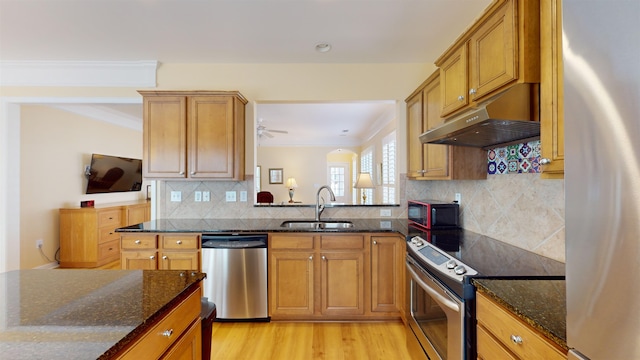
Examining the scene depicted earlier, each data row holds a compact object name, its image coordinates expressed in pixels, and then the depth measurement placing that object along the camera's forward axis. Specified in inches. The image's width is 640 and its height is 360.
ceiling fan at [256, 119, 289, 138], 213.2
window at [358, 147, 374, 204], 257.9
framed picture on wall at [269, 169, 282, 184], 333.4
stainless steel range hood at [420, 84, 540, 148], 48.6
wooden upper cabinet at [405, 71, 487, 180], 84.6
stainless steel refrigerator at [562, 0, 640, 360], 21.5
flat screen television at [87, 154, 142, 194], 178.4
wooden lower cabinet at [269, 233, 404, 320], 96.9
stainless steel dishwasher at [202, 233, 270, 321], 95.3
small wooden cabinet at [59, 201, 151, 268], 160.1
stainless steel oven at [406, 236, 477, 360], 51.2
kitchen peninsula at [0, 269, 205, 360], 28.1
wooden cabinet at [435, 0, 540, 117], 48.2
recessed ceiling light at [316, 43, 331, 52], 102.0
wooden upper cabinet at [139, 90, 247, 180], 104.4
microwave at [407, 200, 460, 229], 94.0
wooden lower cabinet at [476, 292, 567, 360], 34.4
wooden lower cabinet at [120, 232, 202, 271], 96.2
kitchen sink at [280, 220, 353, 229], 112.6
